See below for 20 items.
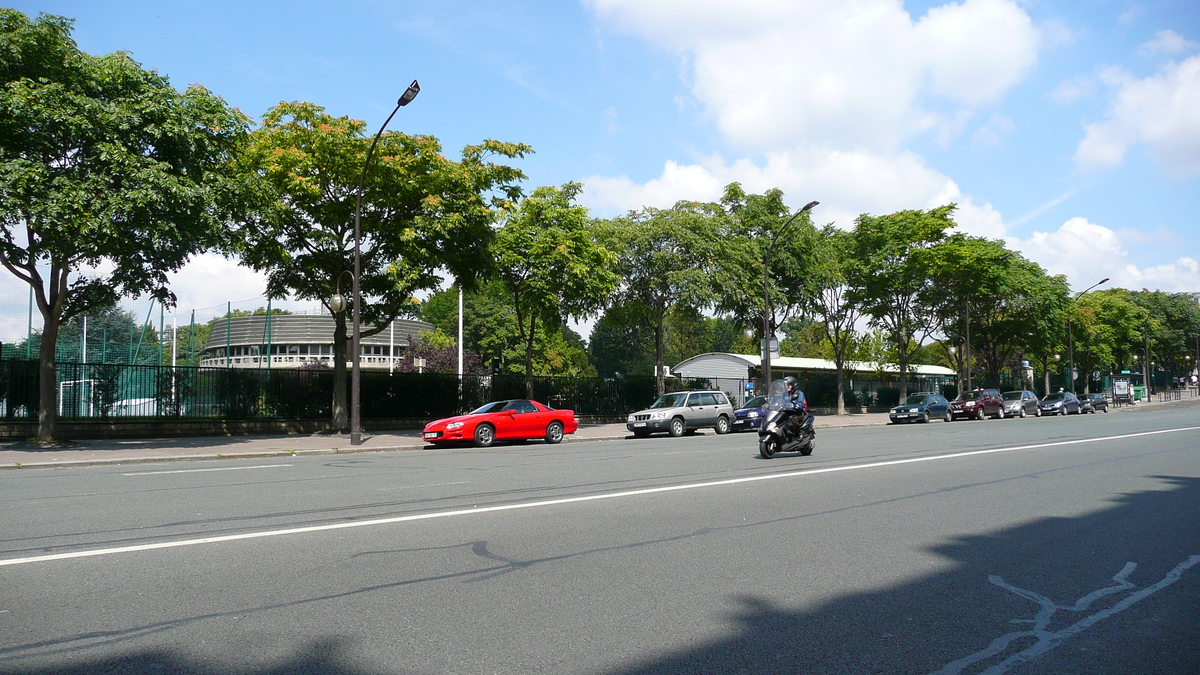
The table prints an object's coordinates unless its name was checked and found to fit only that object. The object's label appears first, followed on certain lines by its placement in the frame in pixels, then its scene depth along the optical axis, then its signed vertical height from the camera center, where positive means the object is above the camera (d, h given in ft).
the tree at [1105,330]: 220.02 +15.31
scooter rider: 49.98 -0.41
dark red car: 127.65 -3.24
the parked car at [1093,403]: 165.68 -4.15
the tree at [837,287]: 129.82 +16.95
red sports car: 67.21 -2.59
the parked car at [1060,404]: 151.94 -3.89
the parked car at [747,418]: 95.04 -3.29
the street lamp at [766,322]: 105.40 +9.08
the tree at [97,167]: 52.85 +16.94
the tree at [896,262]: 132.46 +20.92
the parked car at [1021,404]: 135.95 -3.36
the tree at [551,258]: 87.15 +15.12
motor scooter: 49.21 -2.35
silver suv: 86.69 -2.55
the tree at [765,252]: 113.60 +20.98
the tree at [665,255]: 101.86 +17.98
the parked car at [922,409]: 120.37 -3.47
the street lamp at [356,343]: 67.46 +5.00
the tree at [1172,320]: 298.97 +23.13
